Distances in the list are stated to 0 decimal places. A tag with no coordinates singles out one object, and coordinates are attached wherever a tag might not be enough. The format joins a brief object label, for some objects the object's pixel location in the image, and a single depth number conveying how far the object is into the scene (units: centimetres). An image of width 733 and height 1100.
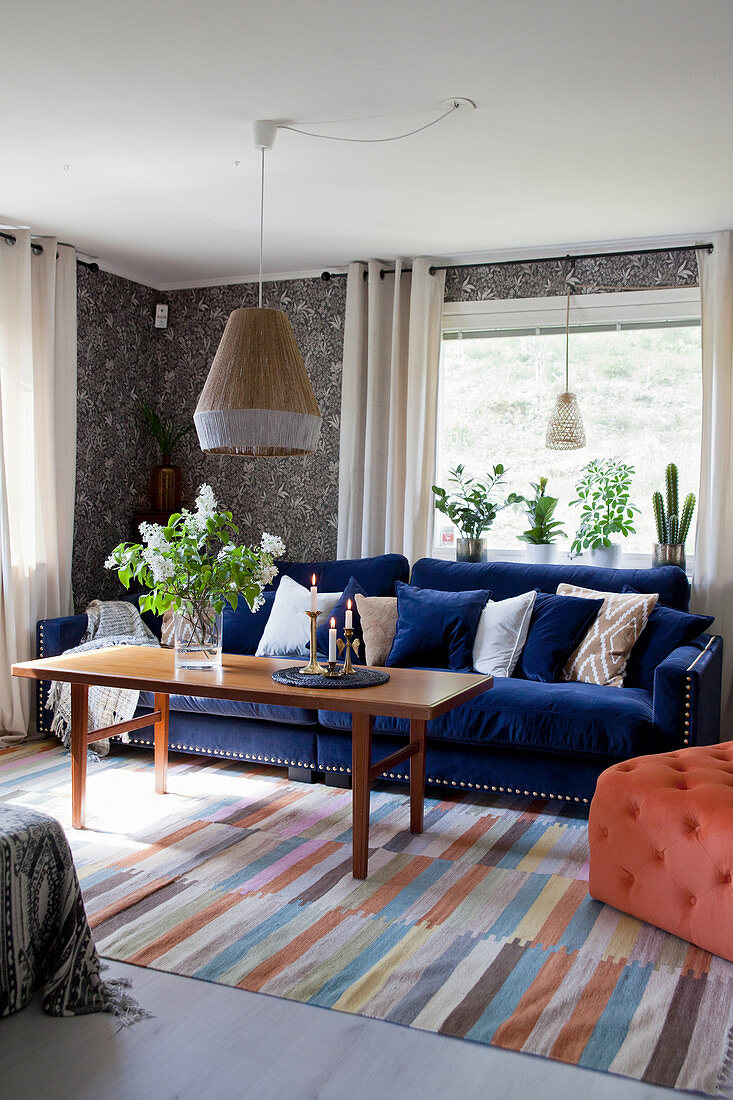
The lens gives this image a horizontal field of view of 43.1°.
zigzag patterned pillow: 385
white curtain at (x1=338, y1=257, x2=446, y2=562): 498
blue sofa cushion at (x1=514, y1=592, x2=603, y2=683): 395
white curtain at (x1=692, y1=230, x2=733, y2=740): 444
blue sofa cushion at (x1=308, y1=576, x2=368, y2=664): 429
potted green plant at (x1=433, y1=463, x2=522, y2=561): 485
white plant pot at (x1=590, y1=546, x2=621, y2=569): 468
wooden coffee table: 280
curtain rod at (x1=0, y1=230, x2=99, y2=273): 457
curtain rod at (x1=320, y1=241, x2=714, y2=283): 462
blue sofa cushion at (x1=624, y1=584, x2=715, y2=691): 384
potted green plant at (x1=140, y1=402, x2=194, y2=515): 557
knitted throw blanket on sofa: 417
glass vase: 326
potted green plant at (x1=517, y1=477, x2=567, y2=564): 477
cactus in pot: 448
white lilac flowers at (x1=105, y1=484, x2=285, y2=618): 320
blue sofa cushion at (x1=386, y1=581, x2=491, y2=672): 408
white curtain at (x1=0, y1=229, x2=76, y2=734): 457
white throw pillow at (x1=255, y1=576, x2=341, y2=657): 430
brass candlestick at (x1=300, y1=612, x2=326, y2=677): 314
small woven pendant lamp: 468
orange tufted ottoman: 235
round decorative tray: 296
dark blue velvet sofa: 331
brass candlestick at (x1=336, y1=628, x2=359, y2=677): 309
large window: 478
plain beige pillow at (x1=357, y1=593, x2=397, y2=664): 421
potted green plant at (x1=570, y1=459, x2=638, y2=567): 469
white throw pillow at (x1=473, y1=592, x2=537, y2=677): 404
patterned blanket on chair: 203
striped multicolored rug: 207
